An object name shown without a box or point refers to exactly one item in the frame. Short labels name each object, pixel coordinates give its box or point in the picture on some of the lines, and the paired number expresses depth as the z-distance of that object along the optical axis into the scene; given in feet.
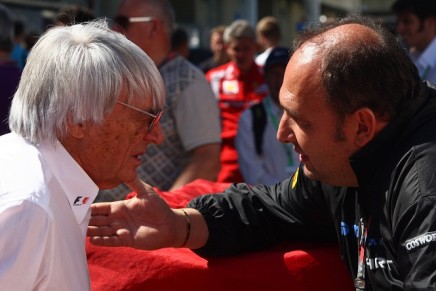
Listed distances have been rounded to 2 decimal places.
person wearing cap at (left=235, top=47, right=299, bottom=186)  15.85
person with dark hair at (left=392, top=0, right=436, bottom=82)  17.60
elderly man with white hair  5.86
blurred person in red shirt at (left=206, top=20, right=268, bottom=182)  20.51
